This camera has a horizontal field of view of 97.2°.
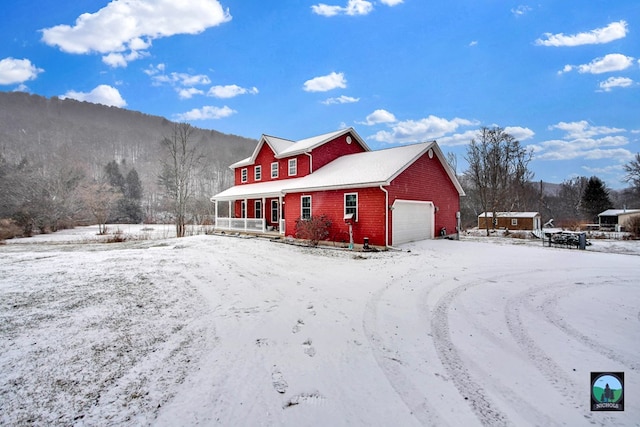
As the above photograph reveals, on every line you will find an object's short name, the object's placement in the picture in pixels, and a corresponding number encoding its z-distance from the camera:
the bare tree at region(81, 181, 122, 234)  29.27
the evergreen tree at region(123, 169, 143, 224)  44.00
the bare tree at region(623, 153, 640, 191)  35.19
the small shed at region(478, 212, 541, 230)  30.52
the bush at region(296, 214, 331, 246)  14.37
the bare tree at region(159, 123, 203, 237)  22.30
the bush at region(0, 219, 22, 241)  19.52
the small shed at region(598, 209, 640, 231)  30.78
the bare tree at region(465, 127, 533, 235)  29.68
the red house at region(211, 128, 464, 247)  13.44
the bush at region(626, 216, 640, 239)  19.34
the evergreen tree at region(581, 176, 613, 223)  37.78
